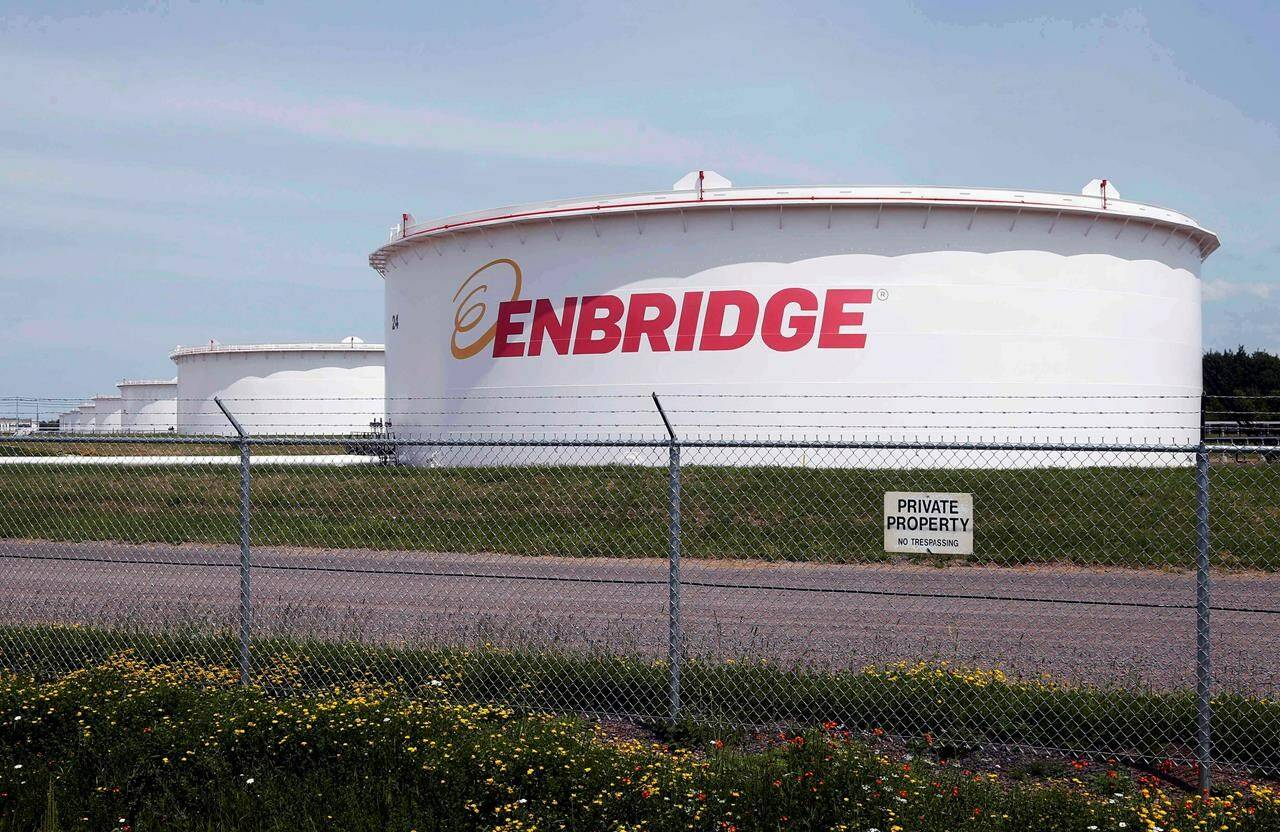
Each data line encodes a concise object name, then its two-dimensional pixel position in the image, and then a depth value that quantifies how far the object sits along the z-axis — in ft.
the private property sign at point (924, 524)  23.12
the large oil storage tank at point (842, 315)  71.05
